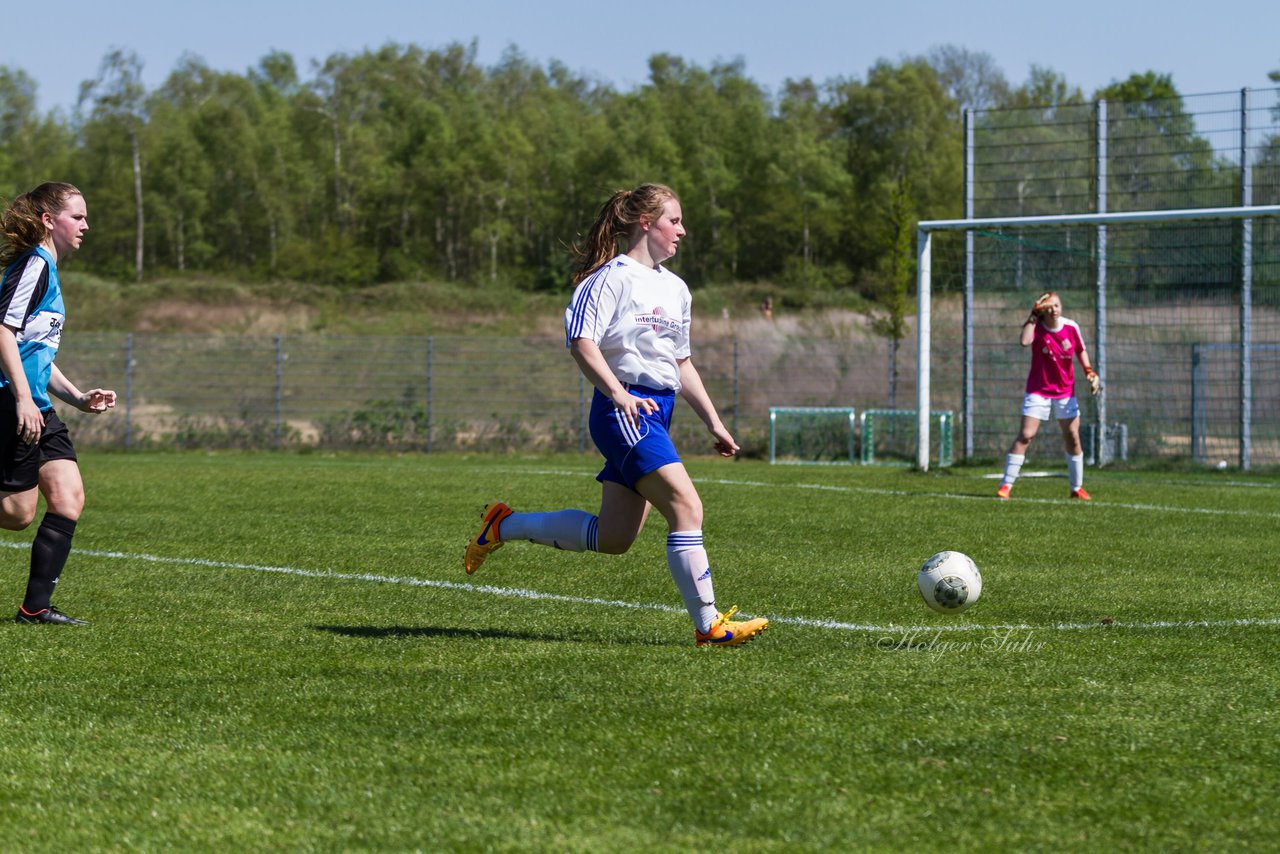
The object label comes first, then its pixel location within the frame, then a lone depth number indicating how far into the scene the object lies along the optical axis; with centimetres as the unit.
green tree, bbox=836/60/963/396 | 7250
